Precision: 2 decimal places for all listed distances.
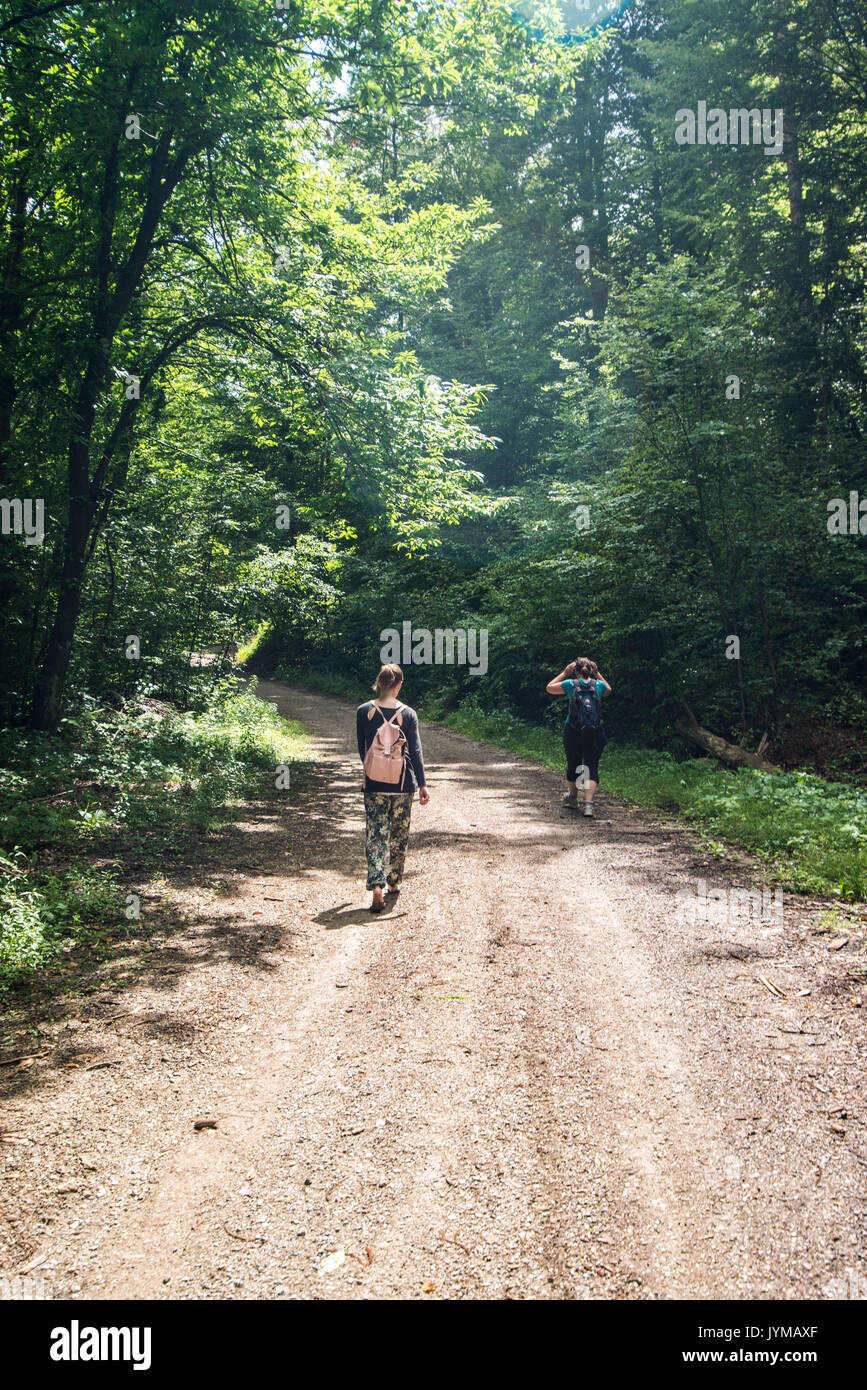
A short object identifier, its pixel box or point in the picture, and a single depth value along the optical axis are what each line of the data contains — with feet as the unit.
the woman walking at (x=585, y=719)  34.32
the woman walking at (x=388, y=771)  22.79
